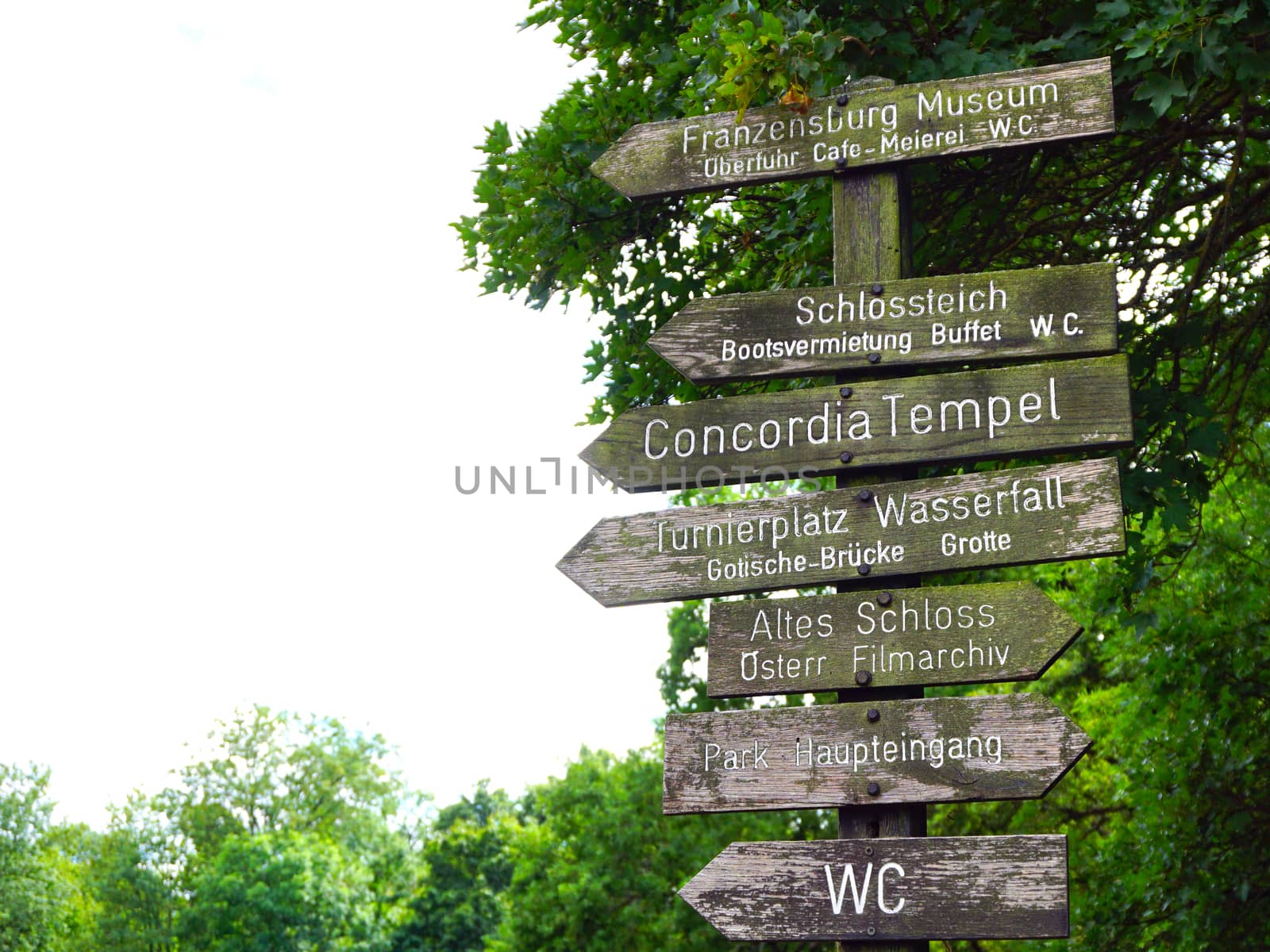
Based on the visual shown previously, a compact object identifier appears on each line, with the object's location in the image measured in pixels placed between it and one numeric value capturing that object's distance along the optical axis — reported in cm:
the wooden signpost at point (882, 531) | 401
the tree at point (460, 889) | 3750
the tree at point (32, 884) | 3284
